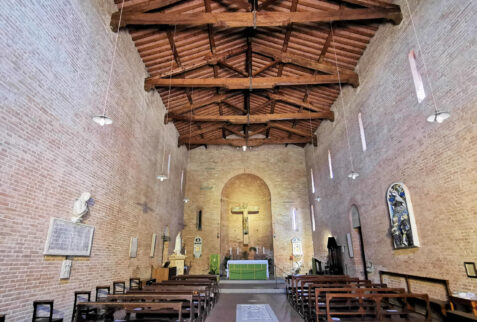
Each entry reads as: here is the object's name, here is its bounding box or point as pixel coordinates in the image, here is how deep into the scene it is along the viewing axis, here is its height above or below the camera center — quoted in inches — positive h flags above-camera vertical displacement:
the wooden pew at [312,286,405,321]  199.8 -26.2
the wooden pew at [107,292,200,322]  182.2 -25.2
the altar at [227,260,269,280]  545.3 -23.8
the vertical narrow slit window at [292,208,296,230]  672.5 +97.0
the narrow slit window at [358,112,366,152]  392.5 +170.3
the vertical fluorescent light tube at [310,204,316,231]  652.1 +91.7
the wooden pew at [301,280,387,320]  231.8 -32.4
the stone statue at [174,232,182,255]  498.1 +17.4
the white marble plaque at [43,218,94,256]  208.3 +14.6
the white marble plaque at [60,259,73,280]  222.7 -9.0
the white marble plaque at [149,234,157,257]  438.4 +18.6
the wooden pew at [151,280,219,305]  300.7 -27.0
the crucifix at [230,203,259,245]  703.1 +110.7
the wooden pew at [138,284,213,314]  237.8 -27.5
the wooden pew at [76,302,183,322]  153.3 -32.7
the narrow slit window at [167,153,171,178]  543.4 +170.7
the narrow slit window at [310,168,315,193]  650.2 +162.4
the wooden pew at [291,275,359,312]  290.0 -24.2
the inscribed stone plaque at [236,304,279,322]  249.9 -51.6
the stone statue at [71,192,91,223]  235.6 +40.5
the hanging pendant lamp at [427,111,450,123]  193.6 +94.1
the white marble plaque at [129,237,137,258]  356.9 +11.8
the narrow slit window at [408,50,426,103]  265.7 +165.4
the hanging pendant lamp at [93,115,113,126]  219.5 +103.7
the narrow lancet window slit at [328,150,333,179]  536.1 +171.0
